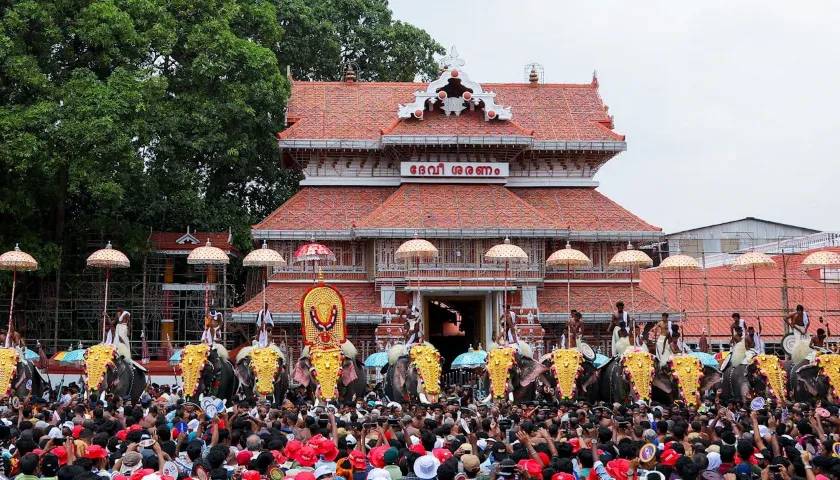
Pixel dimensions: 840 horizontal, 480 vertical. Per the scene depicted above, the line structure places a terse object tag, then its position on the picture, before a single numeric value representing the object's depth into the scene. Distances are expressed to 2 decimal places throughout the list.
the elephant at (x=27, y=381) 20.64
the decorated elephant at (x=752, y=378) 20.17
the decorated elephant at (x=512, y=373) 20.48
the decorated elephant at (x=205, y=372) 19.90
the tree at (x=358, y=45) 43.47
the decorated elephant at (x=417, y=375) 20.30
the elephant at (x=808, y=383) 20.06
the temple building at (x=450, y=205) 30.83
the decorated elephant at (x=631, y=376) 19.64
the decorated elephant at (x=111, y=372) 20.03
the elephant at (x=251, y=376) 20.48
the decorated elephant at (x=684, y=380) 19.59
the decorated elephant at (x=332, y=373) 19.47
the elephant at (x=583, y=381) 21.08
